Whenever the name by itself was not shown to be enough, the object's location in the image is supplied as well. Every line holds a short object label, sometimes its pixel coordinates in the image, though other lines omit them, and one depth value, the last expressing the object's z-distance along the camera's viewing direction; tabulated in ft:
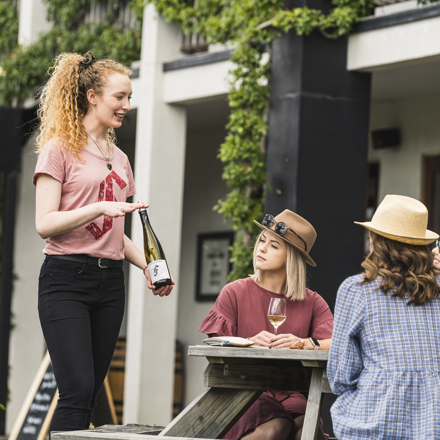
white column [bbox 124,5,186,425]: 46.32
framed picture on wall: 57.45
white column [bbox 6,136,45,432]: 57.61
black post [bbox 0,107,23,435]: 45.19
